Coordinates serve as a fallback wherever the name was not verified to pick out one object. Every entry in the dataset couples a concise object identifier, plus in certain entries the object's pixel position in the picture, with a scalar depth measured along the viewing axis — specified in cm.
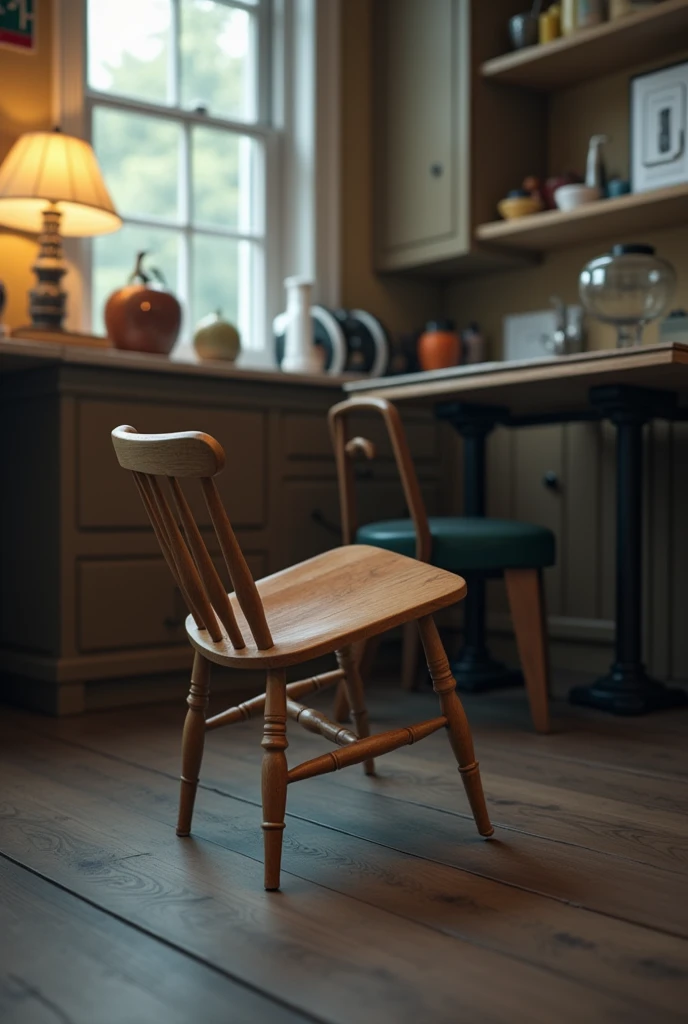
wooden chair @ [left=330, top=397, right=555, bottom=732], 241
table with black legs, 237
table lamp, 278
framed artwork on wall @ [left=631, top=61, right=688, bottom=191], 305
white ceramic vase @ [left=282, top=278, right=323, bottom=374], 336
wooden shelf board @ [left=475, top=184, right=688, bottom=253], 299
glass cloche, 271
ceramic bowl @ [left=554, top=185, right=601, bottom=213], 319
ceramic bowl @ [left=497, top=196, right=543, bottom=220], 334
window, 336
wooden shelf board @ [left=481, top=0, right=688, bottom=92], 298
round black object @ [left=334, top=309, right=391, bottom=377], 348
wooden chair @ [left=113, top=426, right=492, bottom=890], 138
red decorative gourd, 292
